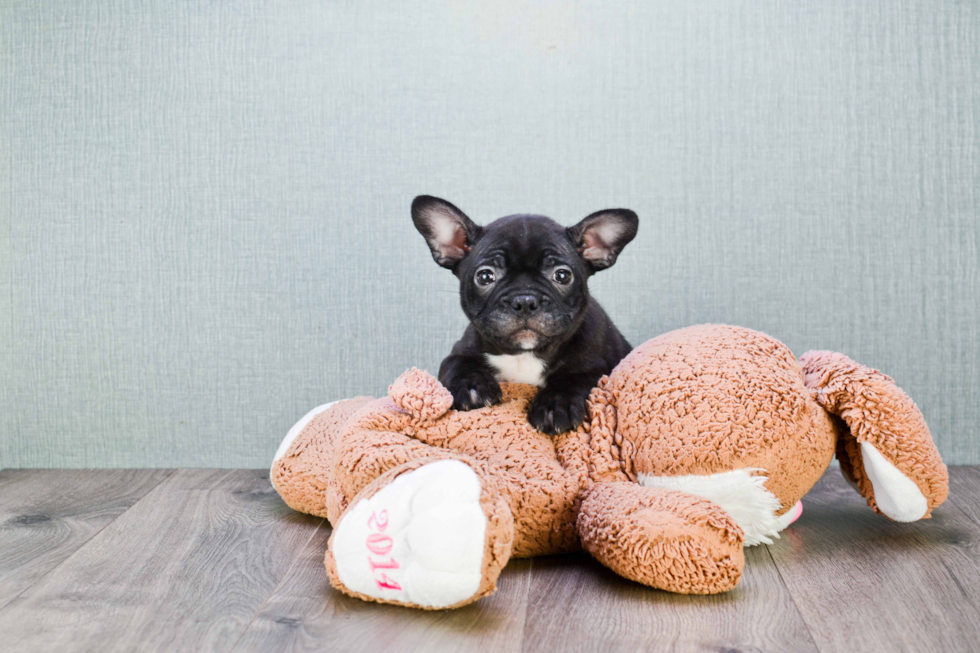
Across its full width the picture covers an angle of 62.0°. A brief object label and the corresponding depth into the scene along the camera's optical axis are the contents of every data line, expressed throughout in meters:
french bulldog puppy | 1.54
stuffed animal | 1.19
